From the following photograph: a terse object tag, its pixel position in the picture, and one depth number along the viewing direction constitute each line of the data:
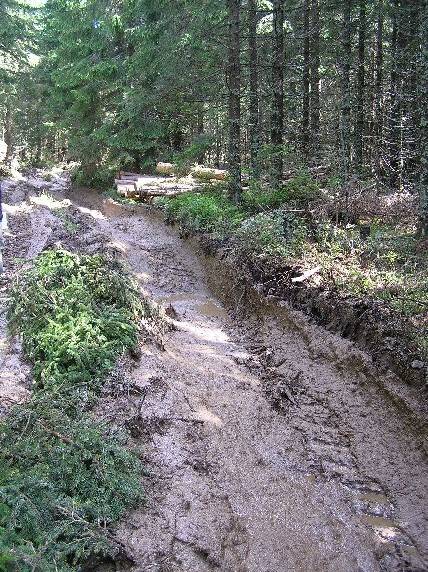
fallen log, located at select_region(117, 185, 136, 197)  19.62
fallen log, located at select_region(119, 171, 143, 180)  22.31
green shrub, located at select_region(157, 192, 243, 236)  13.14
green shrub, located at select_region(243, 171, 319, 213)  13.48
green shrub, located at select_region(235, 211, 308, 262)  9.99
